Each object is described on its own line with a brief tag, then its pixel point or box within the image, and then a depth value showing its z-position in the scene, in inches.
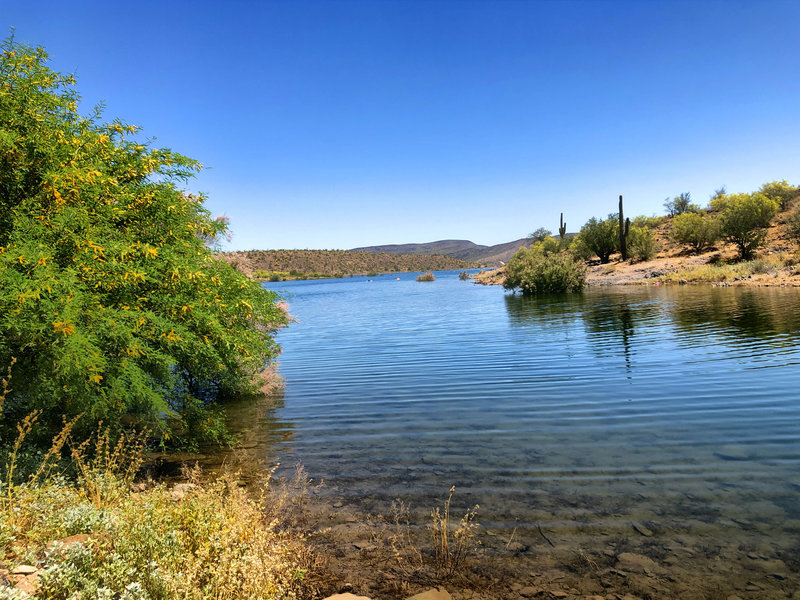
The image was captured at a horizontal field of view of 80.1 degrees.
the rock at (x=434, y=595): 179.6
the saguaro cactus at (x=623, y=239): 2356.1
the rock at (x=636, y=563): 193.1
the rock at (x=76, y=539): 165.0
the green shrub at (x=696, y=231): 2128.4
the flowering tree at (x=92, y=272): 230.2
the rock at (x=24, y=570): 145.7
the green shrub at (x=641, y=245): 2308.1
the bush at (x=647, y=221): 3280.0
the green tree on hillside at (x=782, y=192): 2642.7
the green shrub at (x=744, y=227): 1845.5
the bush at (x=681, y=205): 3535.4
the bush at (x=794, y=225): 1759.8
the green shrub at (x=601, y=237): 2524.6
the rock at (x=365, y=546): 217.6
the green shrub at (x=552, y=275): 1685.5
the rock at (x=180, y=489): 248.8
